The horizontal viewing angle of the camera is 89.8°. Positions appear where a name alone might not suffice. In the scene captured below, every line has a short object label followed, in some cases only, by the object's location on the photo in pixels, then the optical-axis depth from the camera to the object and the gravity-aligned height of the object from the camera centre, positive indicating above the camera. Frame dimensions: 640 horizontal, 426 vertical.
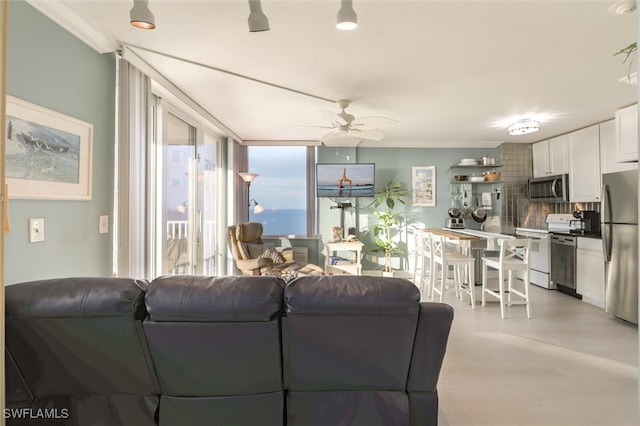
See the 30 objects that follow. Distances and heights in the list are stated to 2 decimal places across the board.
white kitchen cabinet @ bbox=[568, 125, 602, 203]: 4.52 +0.71
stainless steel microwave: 5.04 +0.41
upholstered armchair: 4.34 -0.61
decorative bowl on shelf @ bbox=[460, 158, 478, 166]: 5.61 +0.90
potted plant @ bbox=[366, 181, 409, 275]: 5.59 -0.10
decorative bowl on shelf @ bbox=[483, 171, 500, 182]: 5.53 +0.65
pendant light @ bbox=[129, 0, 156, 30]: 1.64 +1.02
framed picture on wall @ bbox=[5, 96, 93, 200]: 1.72 +0.36
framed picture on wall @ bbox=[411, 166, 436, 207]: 5.89 +0.50
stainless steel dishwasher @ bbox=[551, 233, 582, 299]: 4.57 -0.72
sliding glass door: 3.41 +0.22
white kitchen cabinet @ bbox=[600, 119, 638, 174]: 4.14 +0.85
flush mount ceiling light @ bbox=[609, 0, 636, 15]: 1.80 +1.18
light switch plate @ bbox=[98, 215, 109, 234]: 2.38 -0.09
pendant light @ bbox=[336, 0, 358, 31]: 1.69 +1.05
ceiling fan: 3.45 +0.99
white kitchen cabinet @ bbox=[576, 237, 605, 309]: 4.14 -0.77
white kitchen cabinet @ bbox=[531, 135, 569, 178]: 5.11 +0.96
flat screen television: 5.67 +0.61
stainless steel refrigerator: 3.44 -0.32
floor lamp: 5.24 +0.35
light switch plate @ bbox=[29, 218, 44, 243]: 1.83 -0.10
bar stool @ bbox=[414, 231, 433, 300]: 4.55 -0.59
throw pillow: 4.61 -0.56
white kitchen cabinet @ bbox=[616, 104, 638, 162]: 3.71 +0.96
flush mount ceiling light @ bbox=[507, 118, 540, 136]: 4.17 +1.15
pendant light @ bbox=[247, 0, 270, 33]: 1.65 +1.01
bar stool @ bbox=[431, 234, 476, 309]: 4.11 -0.64
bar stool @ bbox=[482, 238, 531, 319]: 3.77 -0.60
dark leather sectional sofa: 1.29 -0.58
